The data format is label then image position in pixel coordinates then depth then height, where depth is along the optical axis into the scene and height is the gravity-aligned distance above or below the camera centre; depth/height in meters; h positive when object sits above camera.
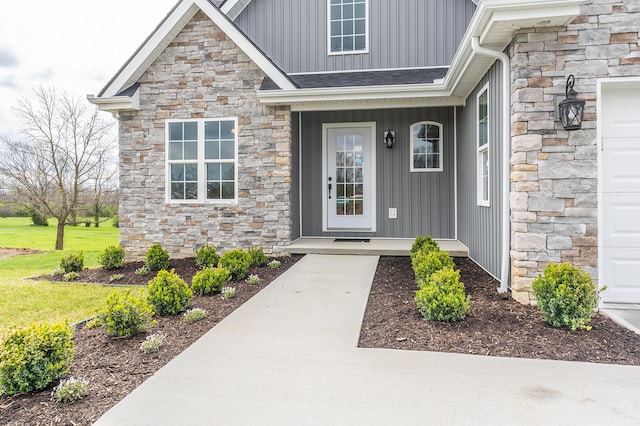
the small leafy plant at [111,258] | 6.57 -0.78
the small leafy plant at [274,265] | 5.99 -0.83
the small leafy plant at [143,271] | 6.18 -0.95
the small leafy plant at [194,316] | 3.60 -0.97
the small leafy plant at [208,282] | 4.52 -0.83
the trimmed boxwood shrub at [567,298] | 3.18 -0.72
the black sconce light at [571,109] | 3.70 +0.96
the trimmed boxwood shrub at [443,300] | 3.35 -0.77
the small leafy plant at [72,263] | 6.63 -0.88
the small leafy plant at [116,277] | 6.00 -1.02
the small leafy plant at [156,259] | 6.26 -0.77
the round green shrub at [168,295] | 3.75 -0.81
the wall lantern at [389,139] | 7.53 +1.39
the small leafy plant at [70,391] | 2.21 -1.02
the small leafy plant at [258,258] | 6.03 -0.72
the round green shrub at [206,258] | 6.12 -0.73
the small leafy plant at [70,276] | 6.21 -1.04
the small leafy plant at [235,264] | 5.20 -0.71
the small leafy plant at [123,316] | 3.12 -0.84
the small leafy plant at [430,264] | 4.29 -0.60
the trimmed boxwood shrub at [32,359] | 2.28 -0.87
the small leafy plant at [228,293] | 4.41 -0.93
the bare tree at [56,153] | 10.70 +1.66
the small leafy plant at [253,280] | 5.05 -0.89
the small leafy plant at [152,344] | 2.90 -1.00
